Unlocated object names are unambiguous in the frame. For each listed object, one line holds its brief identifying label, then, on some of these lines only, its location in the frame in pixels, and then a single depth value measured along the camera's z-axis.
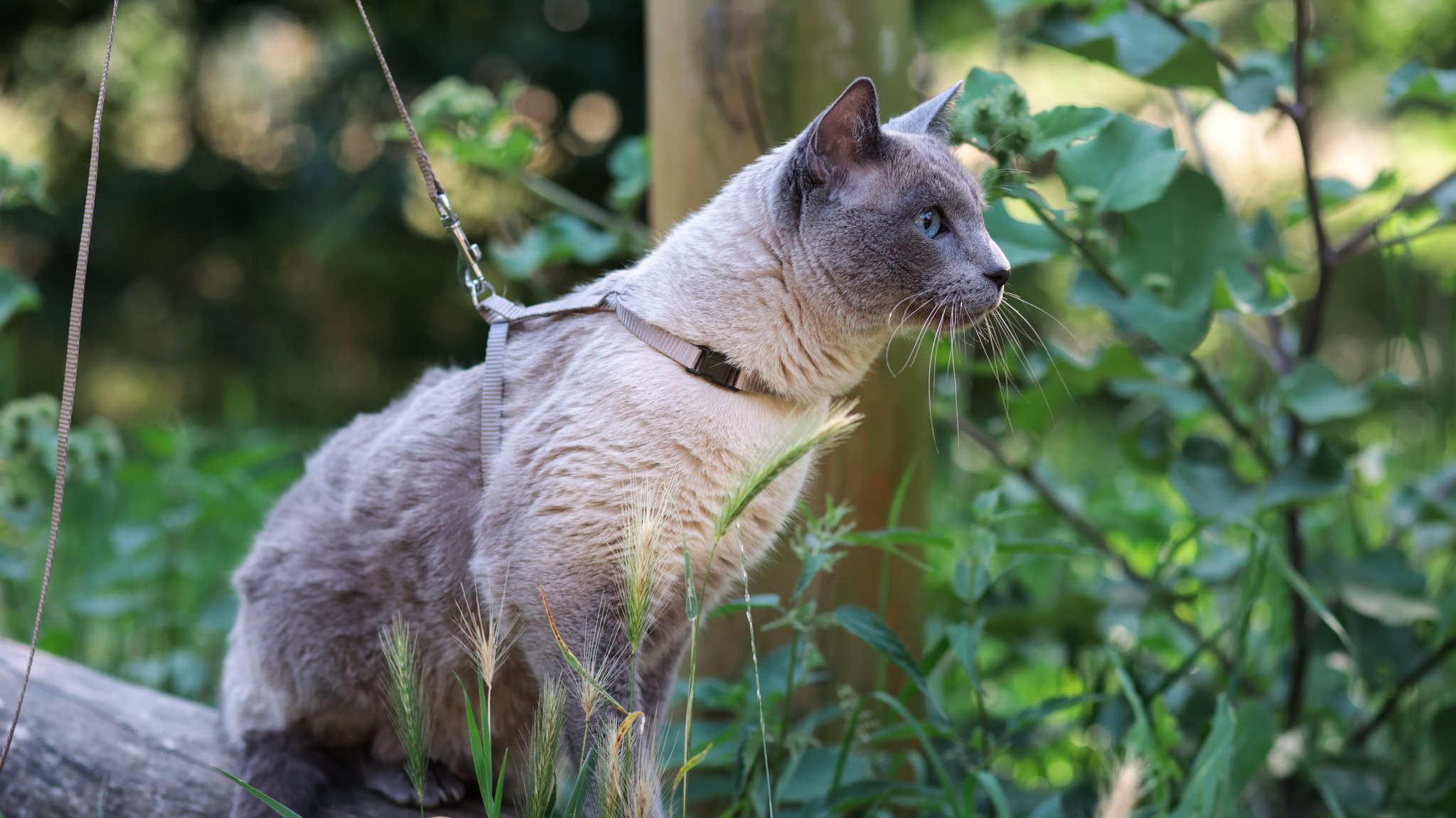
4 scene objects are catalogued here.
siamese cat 1.35
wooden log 1.43
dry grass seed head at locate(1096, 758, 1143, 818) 1.17
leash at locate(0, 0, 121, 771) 1.30
